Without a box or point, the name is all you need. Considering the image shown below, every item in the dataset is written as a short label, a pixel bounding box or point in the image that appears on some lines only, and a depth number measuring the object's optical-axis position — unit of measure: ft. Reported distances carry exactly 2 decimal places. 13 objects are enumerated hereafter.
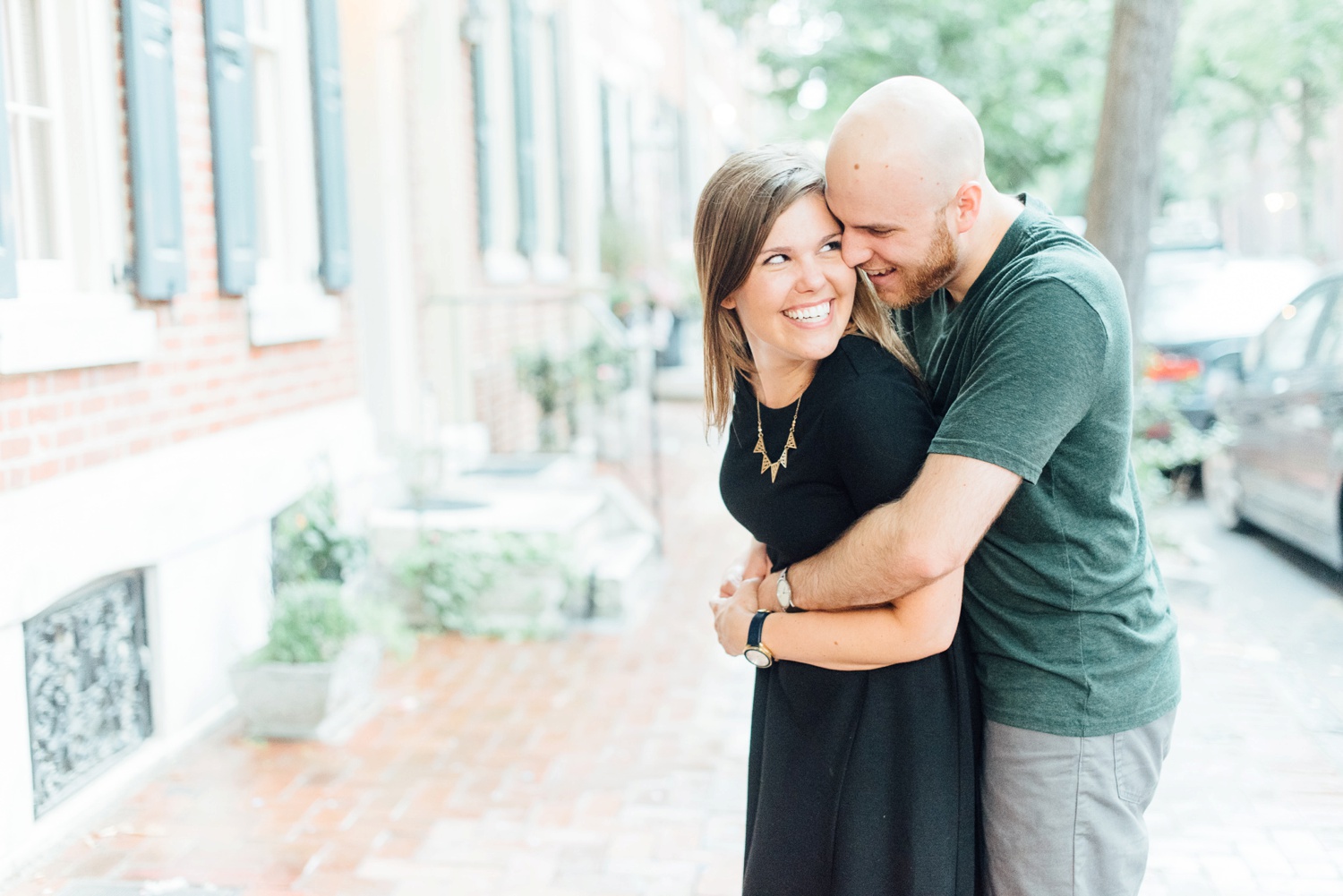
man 5.93
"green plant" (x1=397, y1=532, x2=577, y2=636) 19.70
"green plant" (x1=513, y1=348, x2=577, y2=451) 30.68
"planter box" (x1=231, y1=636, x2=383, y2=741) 15.25
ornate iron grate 12.57
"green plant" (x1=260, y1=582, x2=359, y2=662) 15.56
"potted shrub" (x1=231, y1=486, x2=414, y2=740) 15.31
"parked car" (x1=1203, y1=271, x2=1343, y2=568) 21.01
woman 6.45
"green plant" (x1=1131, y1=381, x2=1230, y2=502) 22.52
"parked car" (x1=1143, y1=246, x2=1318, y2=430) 30.25
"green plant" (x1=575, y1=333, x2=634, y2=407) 32.42
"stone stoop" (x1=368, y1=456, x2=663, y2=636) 20.48
